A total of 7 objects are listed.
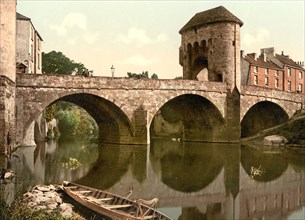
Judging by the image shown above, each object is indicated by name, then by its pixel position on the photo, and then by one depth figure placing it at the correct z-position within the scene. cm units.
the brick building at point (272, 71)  5383
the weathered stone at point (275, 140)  3441
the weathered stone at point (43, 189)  1363
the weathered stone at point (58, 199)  1213
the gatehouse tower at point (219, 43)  3856
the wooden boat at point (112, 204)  970
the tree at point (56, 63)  6619
